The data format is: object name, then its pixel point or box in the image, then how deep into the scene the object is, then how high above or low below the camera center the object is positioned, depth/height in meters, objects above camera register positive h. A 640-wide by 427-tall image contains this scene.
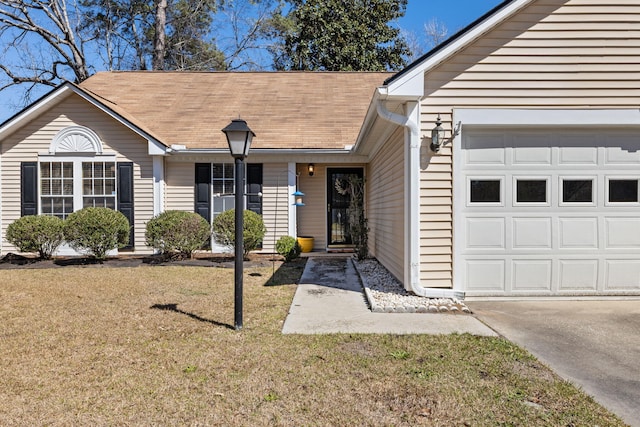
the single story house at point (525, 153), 5.27 +0.76
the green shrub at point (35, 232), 8.69 -0.44
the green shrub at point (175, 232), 8.94 -0.46
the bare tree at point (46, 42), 18.45 +8.57
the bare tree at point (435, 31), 26.11 +11.75
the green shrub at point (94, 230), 8.62 -0.39
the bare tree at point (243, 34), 23.94 +10.73
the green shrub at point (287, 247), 9.45 -0.86
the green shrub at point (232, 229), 9.05 -0.41
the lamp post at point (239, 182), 4.22 +0.31
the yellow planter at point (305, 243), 10.57 -0.86
